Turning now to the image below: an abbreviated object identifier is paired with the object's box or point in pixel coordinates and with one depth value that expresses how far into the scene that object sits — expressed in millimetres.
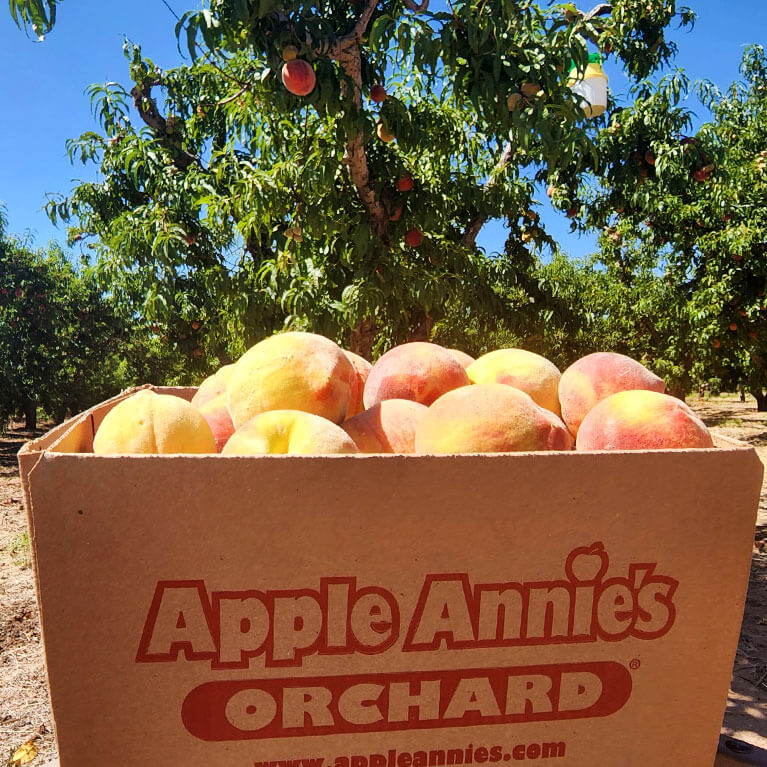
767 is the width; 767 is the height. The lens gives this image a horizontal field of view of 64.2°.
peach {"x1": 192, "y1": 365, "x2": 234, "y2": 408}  1331
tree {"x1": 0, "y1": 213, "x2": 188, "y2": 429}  9500
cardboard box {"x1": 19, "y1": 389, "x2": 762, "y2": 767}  759
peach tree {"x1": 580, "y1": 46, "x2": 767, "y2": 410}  5809
